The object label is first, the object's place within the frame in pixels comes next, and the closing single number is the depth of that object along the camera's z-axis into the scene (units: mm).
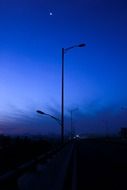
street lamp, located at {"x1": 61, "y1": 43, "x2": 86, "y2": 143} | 16380
